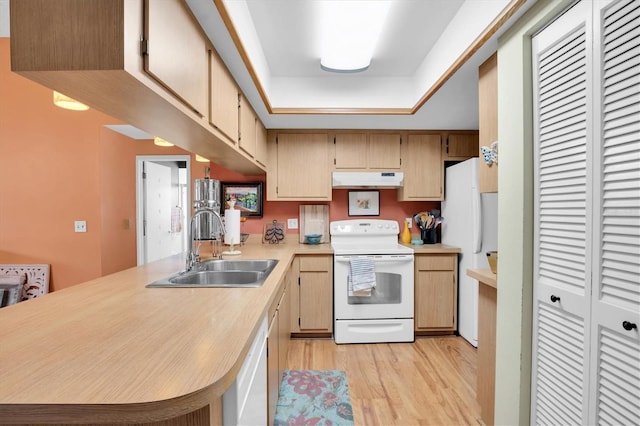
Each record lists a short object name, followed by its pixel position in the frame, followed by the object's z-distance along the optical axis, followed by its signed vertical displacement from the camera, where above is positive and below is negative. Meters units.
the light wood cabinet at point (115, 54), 0.84 +0.47
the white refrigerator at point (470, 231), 2.61 -0.19
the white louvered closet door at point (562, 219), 1.06 -0.03
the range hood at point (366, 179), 3.12 +0.32
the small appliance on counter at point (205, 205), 2.17 +0.02
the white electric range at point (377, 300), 2.79 -0.86
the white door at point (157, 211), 4.04 -0.04
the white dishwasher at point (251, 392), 0.77 -0.56
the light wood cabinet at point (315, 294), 2.87 -0.82
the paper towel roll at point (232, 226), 2.53 -0.15
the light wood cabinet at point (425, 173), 3.22 +0.40
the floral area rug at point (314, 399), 1.79 -1.26
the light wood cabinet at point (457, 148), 3.23 +0.68
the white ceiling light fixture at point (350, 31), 1.59 +1.06
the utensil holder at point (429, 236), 3.29 -0.29
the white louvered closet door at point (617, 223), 0.89 -0.04
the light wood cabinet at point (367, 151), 3.17 +0.63
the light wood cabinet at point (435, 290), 2.89 -0.78
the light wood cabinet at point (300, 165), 3.16 +0.47
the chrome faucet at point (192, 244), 1.78 -0.22
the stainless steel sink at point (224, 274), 1.56 -0.40
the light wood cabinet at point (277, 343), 1.44 -0.78
